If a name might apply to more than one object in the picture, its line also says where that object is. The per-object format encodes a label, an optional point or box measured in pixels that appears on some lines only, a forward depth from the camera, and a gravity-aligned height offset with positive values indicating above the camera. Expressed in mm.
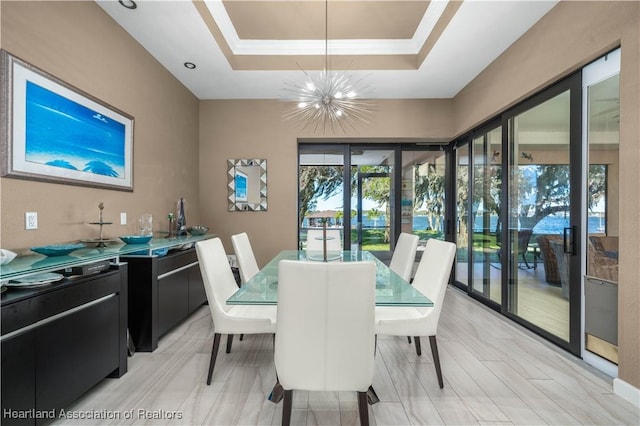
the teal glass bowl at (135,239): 2504 -240
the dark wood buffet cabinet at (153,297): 2418 -750
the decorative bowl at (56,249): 1758 -237
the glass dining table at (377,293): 1567 -476
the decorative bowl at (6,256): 1511 -239
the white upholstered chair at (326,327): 1259 -522
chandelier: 2730 +1456
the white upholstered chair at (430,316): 1962 -732
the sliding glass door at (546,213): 2422 +1
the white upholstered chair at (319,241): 3527 -357
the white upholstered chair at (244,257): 2652 -432
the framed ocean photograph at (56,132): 1789 +588
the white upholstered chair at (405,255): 2666 -418
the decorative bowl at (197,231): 3699 -246
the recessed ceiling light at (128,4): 2404 +1763
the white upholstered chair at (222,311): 1969 -727
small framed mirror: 4520 +439
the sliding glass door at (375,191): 4875 +368
